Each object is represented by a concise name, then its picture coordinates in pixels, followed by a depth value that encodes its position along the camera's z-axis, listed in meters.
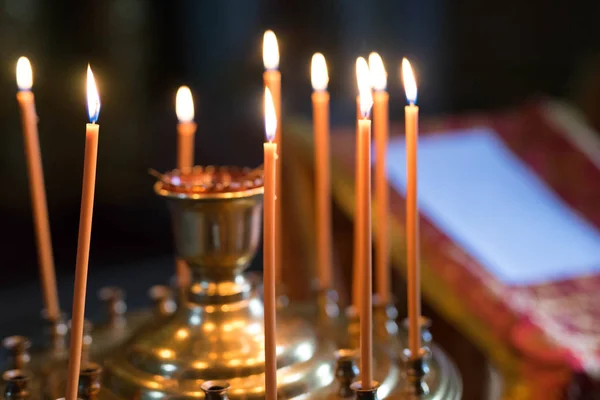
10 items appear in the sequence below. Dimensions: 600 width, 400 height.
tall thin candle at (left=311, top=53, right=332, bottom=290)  1.01
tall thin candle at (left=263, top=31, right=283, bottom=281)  0.94
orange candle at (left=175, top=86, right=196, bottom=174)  0.95
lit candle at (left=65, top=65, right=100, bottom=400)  0.81
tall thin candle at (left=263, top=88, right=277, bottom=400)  0.81
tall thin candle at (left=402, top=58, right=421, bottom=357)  0.88
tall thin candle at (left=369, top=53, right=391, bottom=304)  0.97
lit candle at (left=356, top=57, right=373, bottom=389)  0.84
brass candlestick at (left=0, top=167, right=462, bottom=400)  0.87
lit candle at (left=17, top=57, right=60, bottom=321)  0.94
